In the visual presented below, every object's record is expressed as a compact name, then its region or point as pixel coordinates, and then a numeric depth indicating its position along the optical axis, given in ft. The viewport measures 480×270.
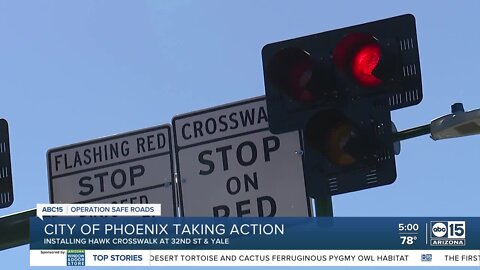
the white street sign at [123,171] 47.52
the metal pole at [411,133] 38.58
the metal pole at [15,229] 46.11
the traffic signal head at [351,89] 37.06
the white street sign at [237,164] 44.47
